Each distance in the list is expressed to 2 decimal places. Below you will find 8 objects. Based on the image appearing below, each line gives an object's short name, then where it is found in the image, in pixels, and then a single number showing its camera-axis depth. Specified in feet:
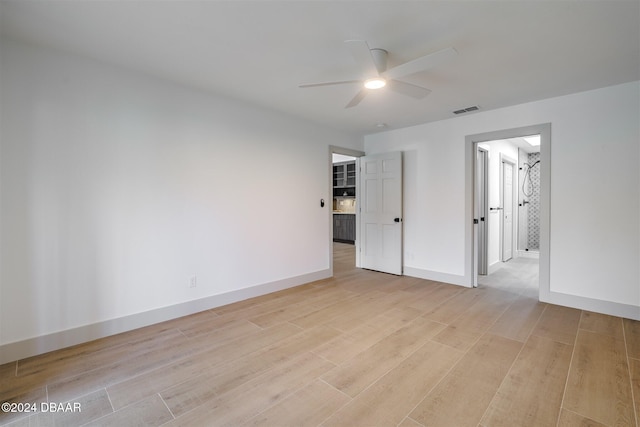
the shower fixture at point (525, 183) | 23.02
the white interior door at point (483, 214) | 16.88
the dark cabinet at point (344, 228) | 28.27
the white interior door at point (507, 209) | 19.98
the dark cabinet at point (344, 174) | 29.60
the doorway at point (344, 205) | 28.22
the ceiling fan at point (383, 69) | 6.58
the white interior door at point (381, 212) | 16.46
